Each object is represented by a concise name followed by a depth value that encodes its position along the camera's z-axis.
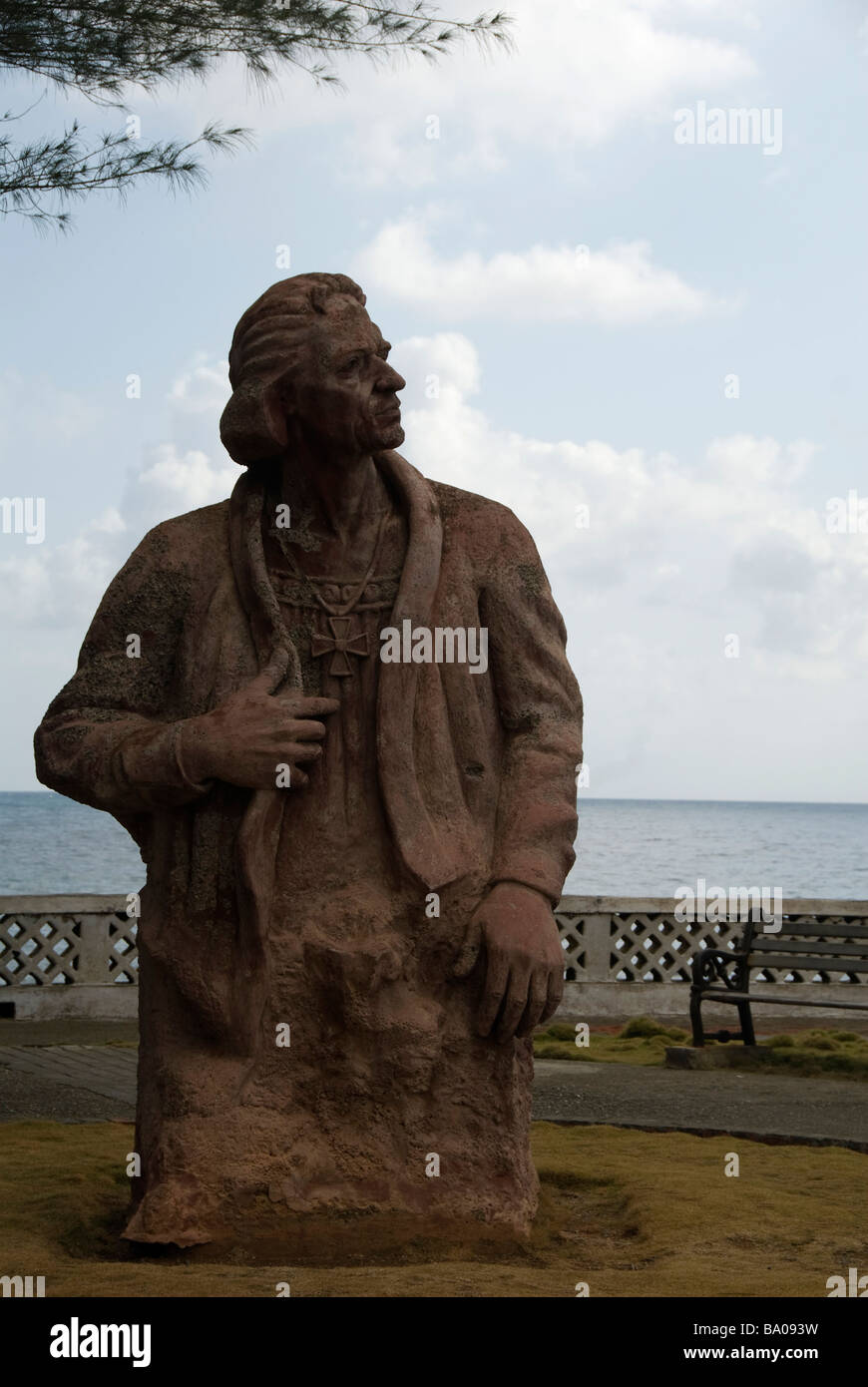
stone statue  4.18
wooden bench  9.07
